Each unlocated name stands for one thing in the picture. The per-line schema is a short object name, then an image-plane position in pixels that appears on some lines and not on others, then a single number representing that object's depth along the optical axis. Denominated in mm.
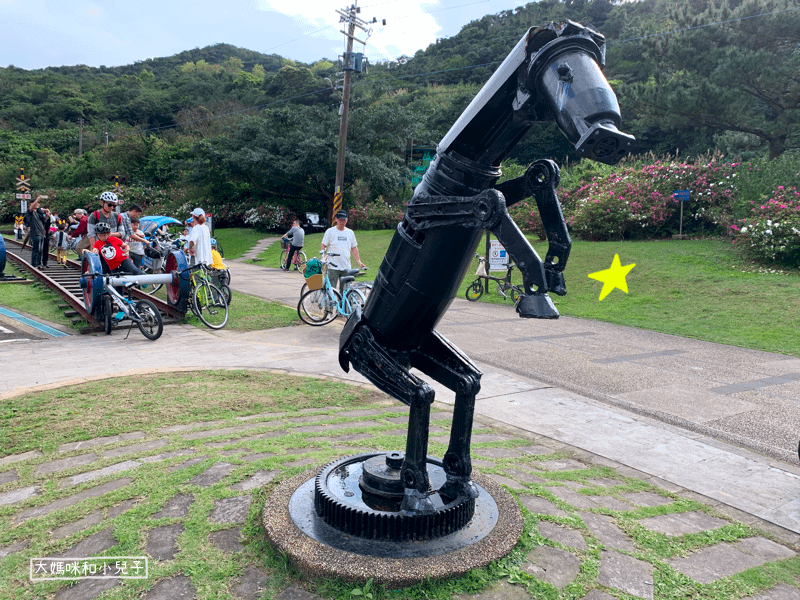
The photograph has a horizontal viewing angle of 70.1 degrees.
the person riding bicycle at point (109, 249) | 9039
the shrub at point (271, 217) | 34375
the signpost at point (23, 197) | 24481
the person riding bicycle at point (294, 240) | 19656
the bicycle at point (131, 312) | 8477
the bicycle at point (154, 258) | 12728
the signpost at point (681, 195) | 16594
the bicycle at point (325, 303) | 9602
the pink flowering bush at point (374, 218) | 32250
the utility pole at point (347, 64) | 22359
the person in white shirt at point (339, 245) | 9531
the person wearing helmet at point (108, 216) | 9656
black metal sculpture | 2004
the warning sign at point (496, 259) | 14227
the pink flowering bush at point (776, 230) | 13477
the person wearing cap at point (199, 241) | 10109
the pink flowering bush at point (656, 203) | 18531
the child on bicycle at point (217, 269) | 11164
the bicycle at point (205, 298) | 9672
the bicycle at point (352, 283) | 9390
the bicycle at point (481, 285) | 14086
